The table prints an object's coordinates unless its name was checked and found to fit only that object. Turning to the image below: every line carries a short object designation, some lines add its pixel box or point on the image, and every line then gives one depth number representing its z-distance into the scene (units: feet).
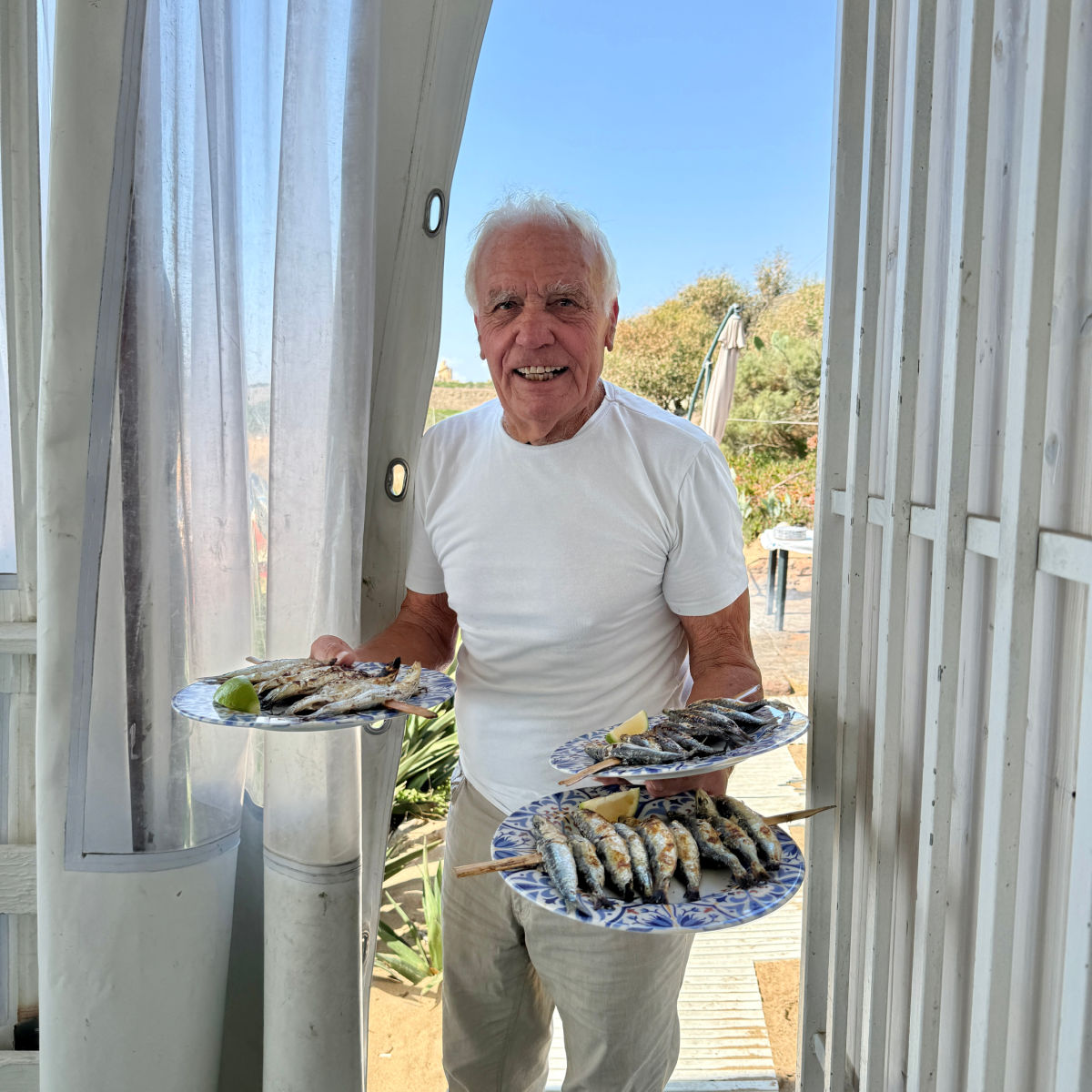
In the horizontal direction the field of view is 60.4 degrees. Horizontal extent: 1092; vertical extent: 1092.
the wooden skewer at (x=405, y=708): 4.03
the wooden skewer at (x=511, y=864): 3.58
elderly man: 4.93
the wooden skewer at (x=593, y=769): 3.87
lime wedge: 4.05
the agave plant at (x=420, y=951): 10.39
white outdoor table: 24.28
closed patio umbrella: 26.78
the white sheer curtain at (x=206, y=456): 4.26
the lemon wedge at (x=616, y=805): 4.30
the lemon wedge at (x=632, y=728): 4.32
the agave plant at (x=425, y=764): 13.33
